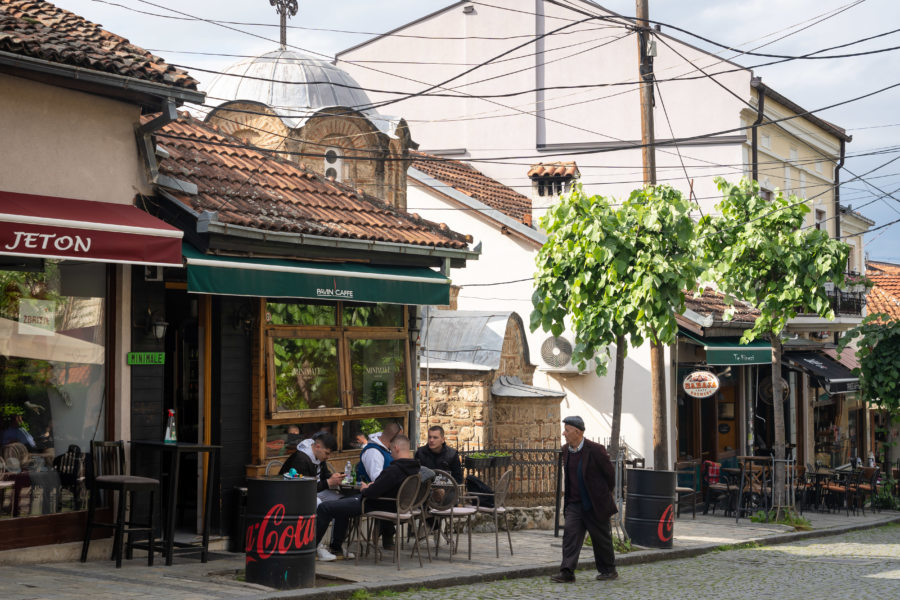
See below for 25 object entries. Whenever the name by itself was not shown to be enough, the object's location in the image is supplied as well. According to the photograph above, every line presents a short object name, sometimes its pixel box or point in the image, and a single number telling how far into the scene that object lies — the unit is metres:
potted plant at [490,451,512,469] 14.37
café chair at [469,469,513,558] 12.21
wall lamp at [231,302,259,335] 11.75
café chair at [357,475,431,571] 10.84
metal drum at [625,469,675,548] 13.60
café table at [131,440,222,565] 10.15
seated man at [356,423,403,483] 11.62
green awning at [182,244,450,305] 10.58
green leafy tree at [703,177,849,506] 16.75
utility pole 16.14
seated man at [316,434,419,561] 11.00
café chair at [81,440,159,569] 9.75
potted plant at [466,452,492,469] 13.99
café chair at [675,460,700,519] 20.97
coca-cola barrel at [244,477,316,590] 9.30
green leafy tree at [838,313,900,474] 21.59
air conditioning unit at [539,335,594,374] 21.58
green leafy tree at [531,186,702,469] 12.98
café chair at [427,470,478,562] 11.62
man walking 10.89
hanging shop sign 19.44
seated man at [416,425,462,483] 12.80
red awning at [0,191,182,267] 8.89
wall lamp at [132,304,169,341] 10.84
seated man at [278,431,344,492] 11.05
